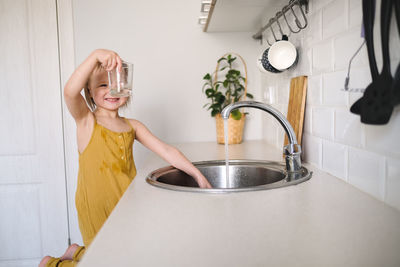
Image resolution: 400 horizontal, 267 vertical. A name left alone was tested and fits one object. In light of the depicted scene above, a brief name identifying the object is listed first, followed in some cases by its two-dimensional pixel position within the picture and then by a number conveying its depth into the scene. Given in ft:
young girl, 4.04
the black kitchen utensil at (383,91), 2.07
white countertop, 1.65
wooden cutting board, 3.93
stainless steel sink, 3.94
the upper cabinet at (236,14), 4.58
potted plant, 6.10
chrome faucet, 3.36
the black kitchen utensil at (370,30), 2.27
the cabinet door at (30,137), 6.57
